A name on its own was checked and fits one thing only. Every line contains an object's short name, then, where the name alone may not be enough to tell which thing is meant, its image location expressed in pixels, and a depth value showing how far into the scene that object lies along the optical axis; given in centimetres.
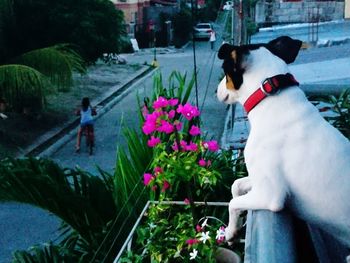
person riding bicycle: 1538
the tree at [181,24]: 4812
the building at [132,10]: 4671
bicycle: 1551
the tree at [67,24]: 1766
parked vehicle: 4685
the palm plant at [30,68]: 1374
